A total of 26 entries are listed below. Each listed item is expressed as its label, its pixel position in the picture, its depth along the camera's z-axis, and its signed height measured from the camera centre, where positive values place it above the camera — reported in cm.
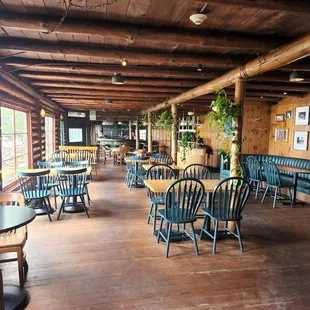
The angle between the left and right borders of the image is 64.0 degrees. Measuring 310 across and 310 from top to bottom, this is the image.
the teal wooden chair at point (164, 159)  636 -70
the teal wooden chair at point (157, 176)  363 -80
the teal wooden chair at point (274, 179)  498 -92
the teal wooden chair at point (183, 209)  290 -93
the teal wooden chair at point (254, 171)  568 -87
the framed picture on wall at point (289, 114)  697 +56
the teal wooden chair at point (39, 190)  386 -102
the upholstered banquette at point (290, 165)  530 -81
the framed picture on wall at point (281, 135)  723 -4
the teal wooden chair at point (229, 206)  302 -91
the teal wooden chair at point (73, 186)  402 -100
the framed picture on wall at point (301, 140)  637 -16
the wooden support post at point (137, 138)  1310 -34
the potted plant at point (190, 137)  1041 -21
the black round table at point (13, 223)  200 -76
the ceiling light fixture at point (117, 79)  404 +85
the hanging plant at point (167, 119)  677 +36
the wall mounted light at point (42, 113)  649 +47
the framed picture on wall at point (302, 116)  634 +48
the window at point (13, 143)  429 -25
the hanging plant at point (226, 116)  357 +25
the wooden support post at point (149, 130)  1008 +7
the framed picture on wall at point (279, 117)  740 +49
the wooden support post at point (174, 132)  680 -1
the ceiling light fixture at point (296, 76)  390 +91
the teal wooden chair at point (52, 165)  500 -71
